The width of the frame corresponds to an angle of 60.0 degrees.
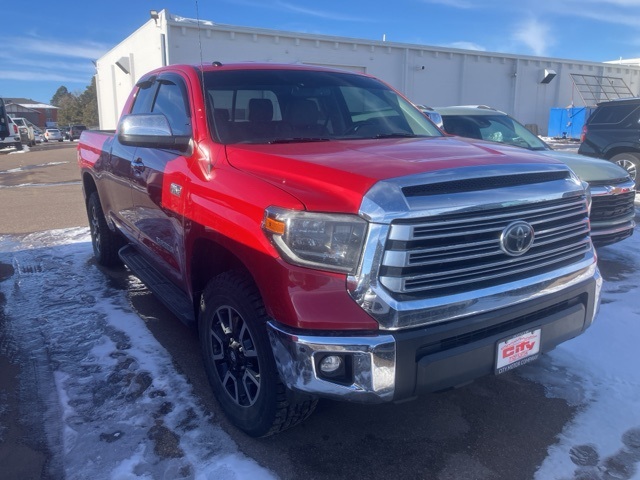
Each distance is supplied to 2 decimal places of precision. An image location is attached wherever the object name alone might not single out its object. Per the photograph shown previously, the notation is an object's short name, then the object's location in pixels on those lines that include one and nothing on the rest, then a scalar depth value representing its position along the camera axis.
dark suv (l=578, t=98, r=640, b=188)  9.32
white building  17.47
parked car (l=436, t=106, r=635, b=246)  5.76
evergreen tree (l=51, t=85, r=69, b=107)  134.25
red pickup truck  2.29
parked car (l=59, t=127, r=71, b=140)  59.11
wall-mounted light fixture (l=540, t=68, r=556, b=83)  26.38
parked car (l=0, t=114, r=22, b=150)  28.94
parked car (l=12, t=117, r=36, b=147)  37.88
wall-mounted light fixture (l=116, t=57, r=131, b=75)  21.00
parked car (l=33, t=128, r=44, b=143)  47.46
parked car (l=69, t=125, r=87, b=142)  56.84
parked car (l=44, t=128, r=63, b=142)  51.73
